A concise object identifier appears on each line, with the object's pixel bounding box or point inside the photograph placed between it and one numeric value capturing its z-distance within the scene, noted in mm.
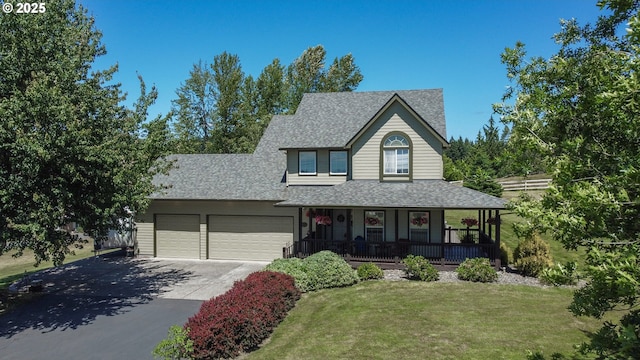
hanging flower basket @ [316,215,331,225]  20297
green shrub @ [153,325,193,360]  9422
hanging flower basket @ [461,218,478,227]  20172
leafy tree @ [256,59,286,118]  49500
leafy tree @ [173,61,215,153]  50000
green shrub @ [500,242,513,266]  19906
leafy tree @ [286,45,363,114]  49312
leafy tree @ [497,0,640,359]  3982
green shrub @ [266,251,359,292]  16641
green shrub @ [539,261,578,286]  4855
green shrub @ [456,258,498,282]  17156
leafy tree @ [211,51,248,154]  49031
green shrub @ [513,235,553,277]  17656
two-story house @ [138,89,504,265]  19891
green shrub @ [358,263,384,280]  17917
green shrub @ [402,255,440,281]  17391
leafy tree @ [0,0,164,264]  12891
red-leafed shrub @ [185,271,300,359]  10325
